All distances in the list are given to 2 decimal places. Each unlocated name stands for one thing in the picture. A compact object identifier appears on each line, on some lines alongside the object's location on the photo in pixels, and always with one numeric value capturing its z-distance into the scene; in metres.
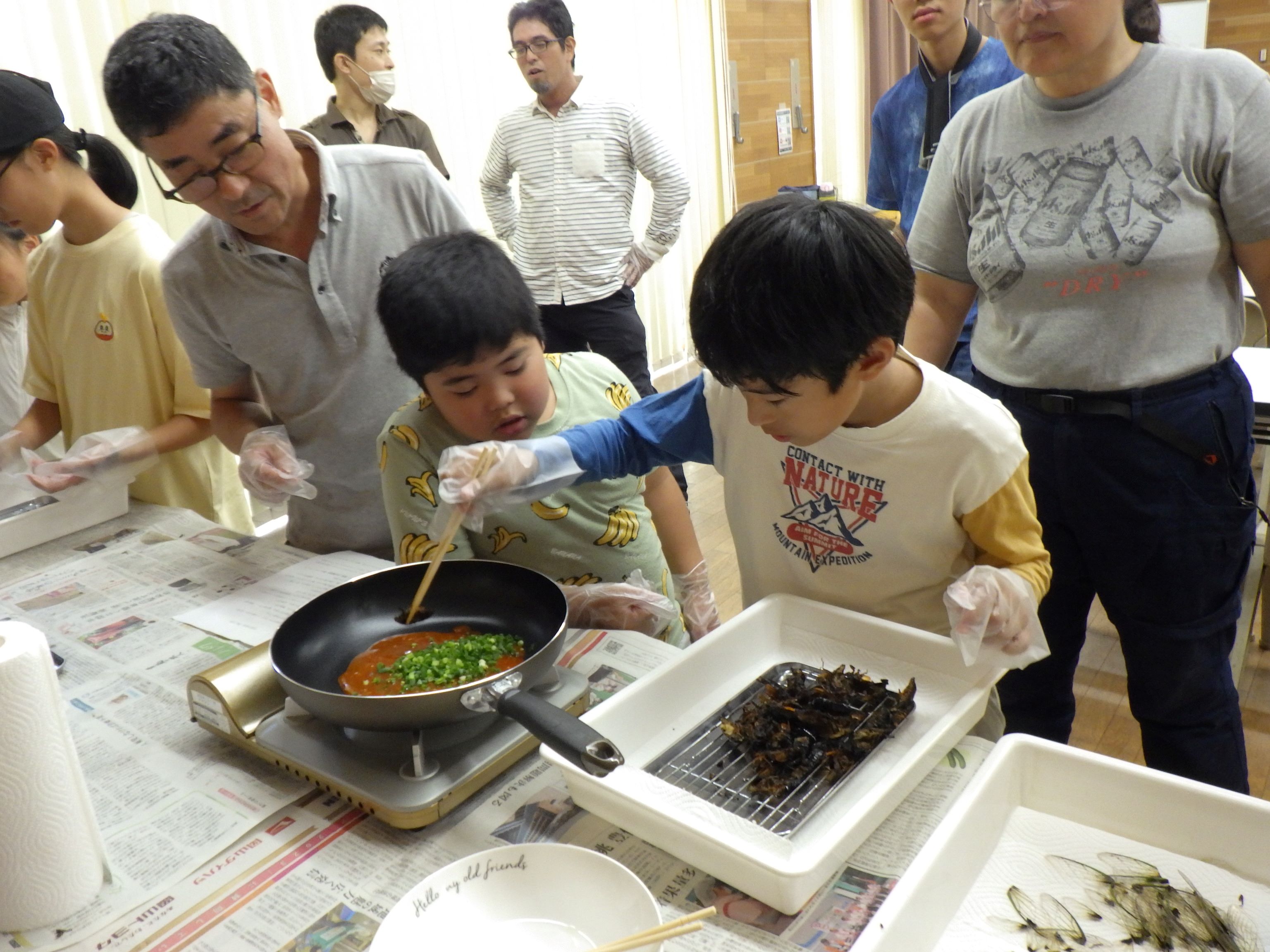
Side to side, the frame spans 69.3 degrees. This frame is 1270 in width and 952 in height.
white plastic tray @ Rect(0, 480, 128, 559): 1.83
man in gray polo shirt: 1.52
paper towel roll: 0.82
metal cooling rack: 0.95
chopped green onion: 1.08
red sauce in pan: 1.09
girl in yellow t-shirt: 1.77
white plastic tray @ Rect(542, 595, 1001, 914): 0.84
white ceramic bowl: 0.80
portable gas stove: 0.98
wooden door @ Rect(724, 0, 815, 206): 5.91
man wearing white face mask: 3.19
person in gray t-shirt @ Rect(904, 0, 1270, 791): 1.40
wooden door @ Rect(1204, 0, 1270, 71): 6.21
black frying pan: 0.92
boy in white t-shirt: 1.01
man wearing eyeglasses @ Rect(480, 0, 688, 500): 3.60
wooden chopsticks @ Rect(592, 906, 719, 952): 0.74
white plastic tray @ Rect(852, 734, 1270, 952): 0.80
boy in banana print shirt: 1.32
